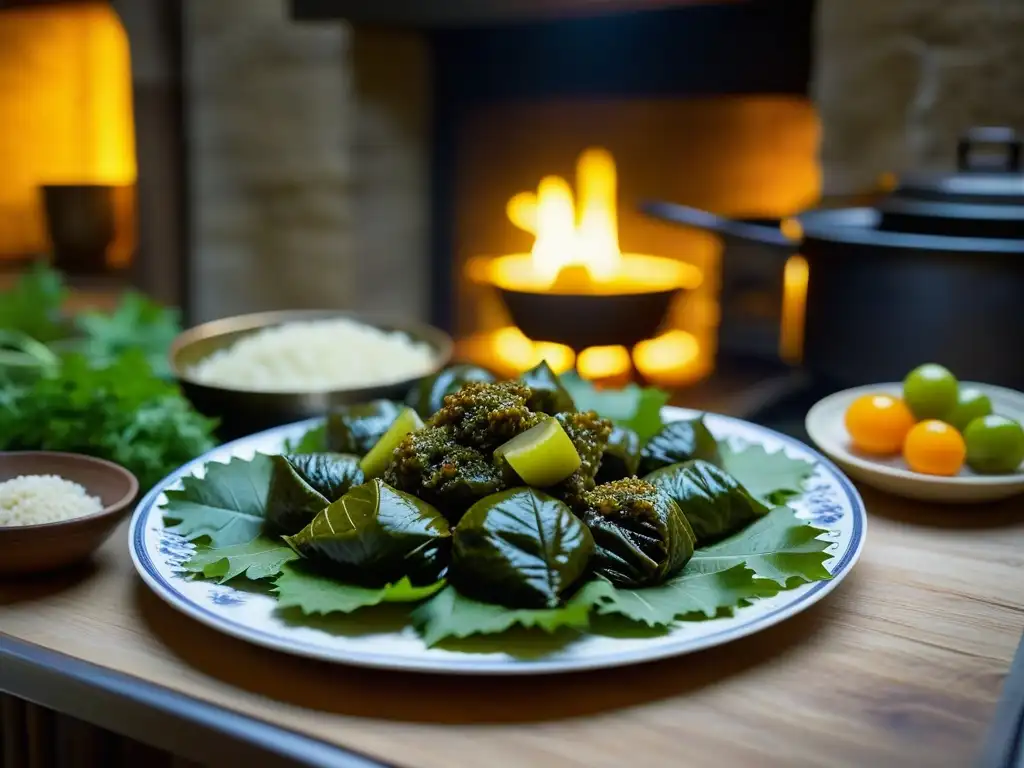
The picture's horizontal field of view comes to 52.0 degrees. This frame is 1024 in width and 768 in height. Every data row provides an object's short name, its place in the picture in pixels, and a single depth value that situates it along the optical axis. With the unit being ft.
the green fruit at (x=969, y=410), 3.97
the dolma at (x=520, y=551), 2.57
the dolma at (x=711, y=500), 3.10
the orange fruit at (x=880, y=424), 3.96
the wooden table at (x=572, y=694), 2.24
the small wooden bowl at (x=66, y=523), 2.94
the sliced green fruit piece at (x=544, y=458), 2.85
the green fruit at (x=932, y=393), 3.97
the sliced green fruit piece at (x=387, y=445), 3.27
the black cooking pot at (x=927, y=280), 4.29
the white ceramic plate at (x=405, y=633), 2.37
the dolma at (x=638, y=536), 2.75
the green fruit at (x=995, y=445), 3.71
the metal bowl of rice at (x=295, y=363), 4.41
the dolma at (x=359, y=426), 3.60
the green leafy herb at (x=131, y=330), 5.59
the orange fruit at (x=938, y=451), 3.72
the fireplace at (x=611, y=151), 7.19
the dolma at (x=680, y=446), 3.49
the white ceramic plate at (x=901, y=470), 3.61
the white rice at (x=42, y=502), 3.05
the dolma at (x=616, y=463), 3.32
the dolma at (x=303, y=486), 3.05
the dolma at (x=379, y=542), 2.71
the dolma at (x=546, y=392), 3.28
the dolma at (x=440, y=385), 3.86
